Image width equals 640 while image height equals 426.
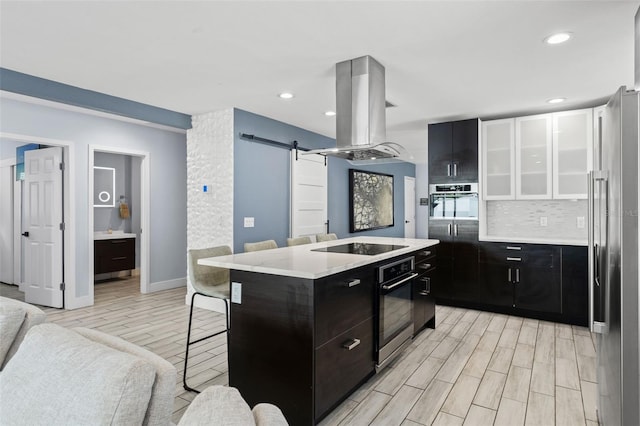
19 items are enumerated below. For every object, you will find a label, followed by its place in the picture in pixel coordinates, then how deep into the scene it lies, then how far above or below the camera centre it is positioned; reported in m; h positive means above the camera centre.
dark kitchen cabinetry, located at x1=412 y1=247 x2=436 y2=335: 3.41 -0.75
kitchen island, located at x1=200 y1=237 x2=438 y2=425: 2.04 -0.69
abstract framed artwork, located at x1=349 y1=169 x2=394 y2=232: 6.73 +0.26
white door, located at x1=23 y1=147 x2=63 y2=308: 4.73 -0.17
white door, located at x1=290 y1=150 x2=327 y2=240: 5.25 +0.28
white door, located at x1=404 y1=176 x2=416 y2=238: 9.45 +0.17
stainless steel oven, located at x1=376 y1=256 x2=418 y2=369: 2.66 -0.75
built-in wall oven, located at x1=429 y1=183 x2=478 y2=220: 4.71 +0.17
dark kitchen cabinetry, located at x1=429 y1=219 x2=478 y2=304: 4.64 -0.59
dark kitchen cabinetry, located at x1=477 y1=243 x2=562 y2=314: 4.19 -0.74
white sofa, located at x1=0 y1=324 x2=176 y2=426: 0.89 -0.45
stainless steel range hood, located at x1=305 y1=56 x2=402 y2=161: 2.99 +0.88
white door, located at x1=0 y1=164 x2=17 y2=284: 5.97 -0.14
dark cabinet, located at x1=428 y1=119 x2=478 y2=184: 4.73 +0.82
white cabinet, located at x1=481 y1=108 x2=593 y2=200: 4.26 +0.70
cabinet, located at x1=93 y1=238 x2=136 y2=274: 6.18 -0.71
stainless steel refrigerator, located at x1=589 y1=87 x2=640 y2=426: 1.50 -0.19
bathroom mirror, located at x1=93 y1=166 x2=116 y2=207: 6.62 +0.50
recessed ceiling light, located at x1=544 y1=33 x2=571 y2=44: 2.59 +1.25
